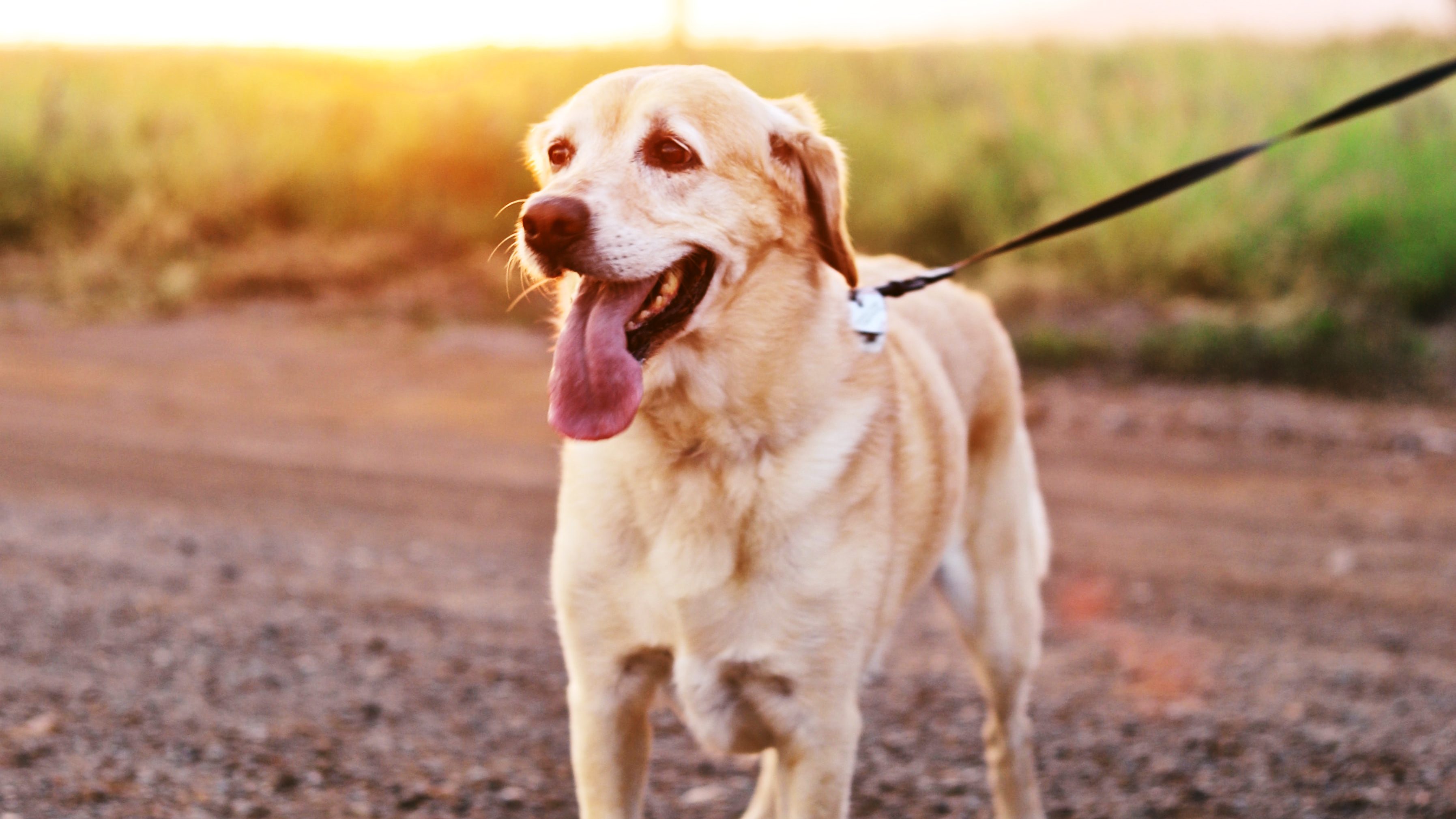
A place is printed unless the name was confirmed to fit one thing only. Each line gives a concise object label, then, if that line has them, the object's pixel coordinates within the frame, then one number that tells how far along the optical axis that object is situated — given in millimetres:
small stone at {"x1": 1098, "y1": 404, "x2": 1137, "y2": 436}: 6902
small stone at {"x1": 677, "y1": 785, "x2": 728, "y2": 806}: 3217
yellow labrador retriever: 2238
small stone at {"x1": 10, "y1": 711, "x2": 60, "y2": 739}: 3164
